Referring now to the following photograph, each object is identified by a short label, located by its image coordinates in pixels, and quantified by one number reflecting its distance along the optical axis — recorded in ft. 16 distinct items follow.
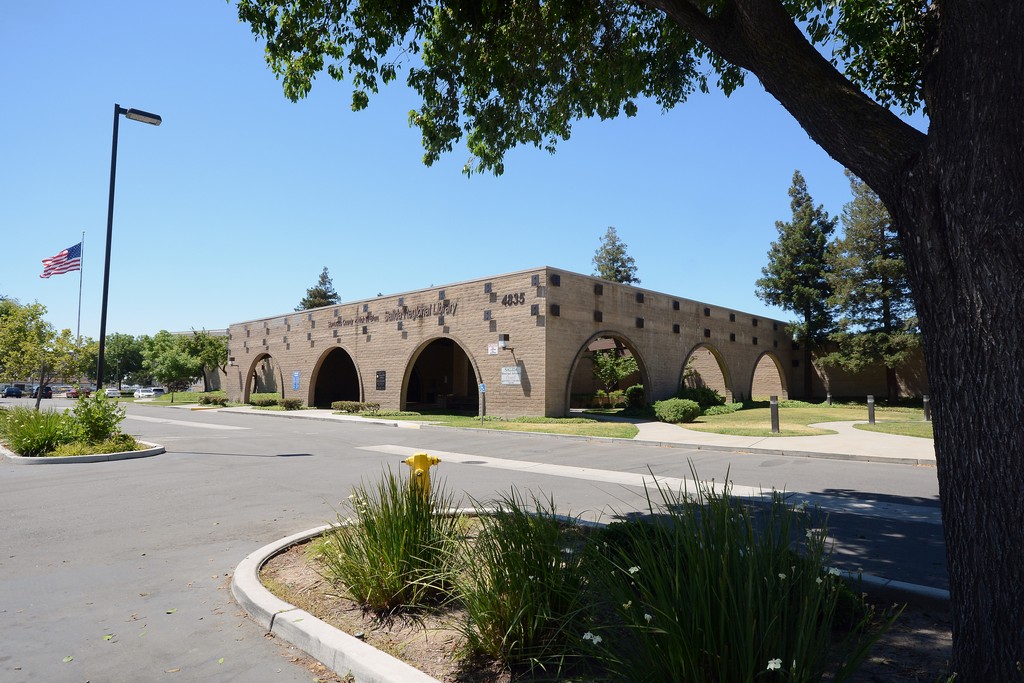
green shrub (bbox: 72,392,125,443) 46.37
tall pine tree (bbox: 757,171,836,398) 136.67
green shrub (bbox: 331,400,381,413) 107.34
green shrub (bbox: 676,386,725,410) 102.01
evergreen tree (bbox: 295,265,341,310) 292.81
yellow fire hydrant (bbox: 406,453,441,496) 16.48
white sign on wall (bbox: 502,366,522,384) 85.30
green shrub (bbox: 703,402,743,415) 99.09
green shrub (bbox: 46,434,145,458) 43.04
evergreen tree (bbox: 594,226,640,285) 205.05
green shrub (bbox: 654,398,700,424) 81.76
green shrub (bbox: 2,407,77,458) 43.34
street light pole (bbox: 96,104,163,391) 48.01
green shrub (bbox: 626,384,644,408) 100.58
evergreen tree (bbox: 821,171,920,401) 118.93
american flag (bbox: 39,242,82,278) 69.97
